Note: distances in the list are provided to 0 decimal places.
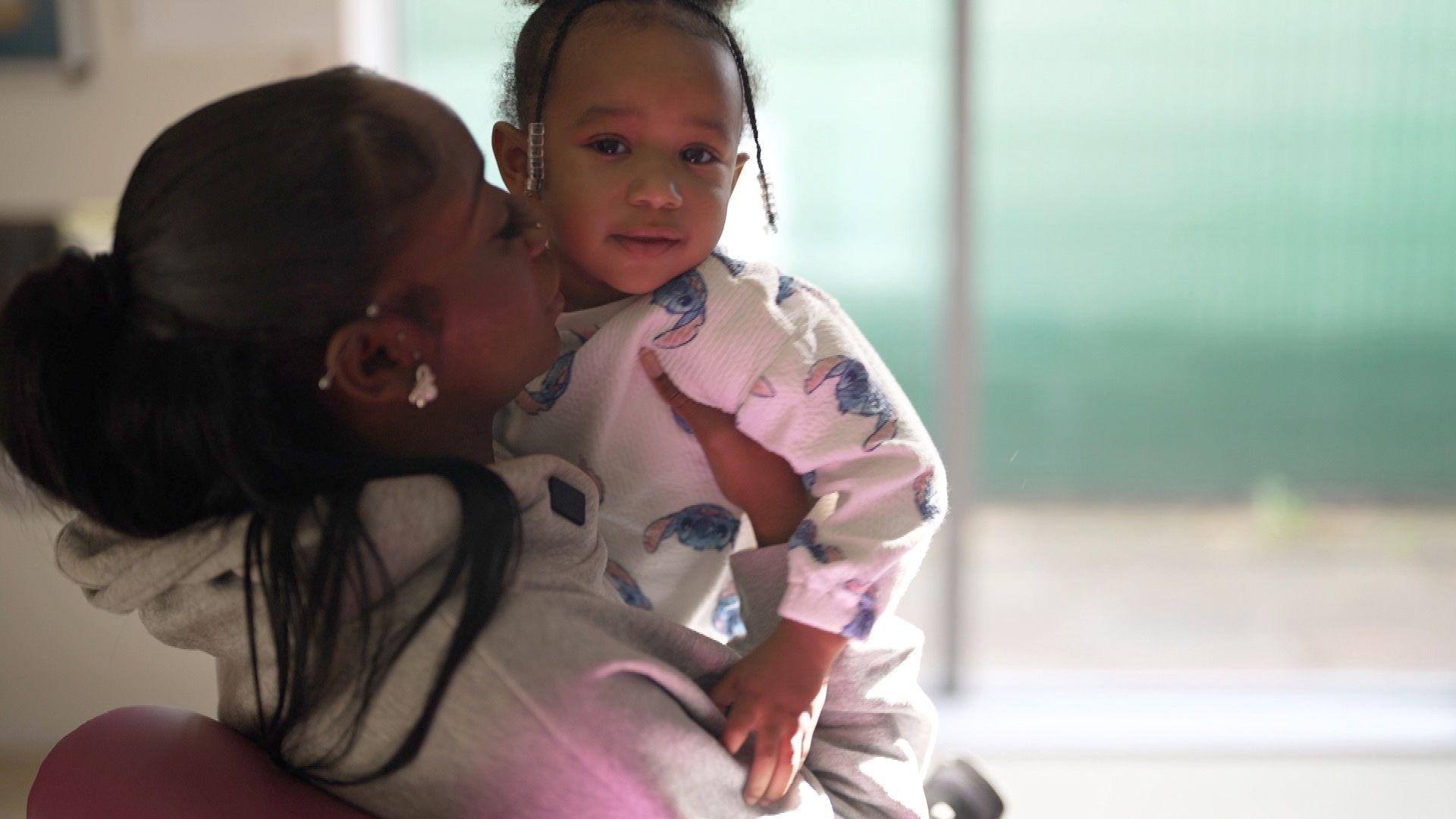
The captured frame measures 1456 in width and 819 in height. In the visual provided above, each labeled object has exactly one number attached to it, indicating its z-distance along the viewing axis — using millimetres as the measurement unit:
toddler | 921
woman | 729
